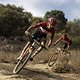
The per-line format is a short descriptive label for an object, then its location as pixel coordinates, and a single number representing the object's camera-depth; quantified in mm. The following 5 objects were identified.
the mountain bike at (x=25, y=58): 14134
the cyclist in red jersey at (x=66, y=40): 22362
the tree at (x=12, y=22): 40531
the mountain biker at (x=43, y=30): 14023
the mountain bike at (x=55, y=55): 21342
